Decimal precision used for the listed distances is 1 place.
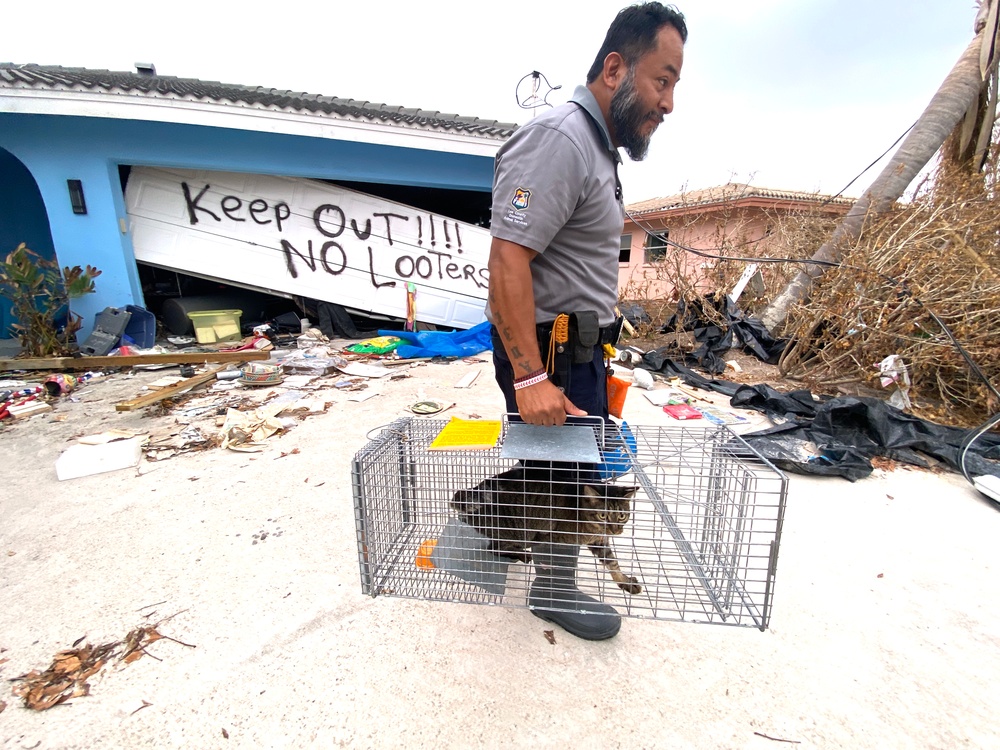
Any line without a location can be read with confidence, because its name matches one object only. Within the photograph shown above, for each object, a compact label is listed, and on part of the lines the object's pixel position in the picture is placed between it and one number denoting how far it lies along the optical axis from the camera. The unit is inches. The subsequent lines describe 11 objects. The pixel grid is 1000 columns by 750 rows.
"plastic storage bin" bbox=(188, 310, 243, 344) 246.7
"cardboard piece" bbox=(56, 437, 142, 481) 104.7
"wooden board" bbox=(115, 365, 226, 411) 138.7
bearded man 46.2
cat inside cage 49.6
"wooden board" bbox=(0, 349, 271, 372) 183.3
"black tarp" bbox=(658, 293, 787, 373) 201.3
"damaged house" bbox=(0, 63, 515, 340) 204.5
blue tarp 226.2
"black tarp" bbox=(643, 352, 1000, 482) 107.3
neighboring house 235.5
